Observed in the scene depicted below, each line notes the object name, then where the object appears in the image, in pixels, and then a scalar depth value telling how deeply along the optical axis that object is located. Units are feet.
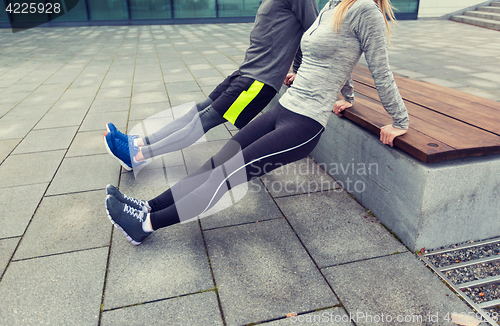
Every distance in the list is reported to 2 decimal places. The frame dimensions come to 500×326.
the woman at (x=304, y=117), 6.73
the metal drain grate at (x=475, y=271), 6.07
